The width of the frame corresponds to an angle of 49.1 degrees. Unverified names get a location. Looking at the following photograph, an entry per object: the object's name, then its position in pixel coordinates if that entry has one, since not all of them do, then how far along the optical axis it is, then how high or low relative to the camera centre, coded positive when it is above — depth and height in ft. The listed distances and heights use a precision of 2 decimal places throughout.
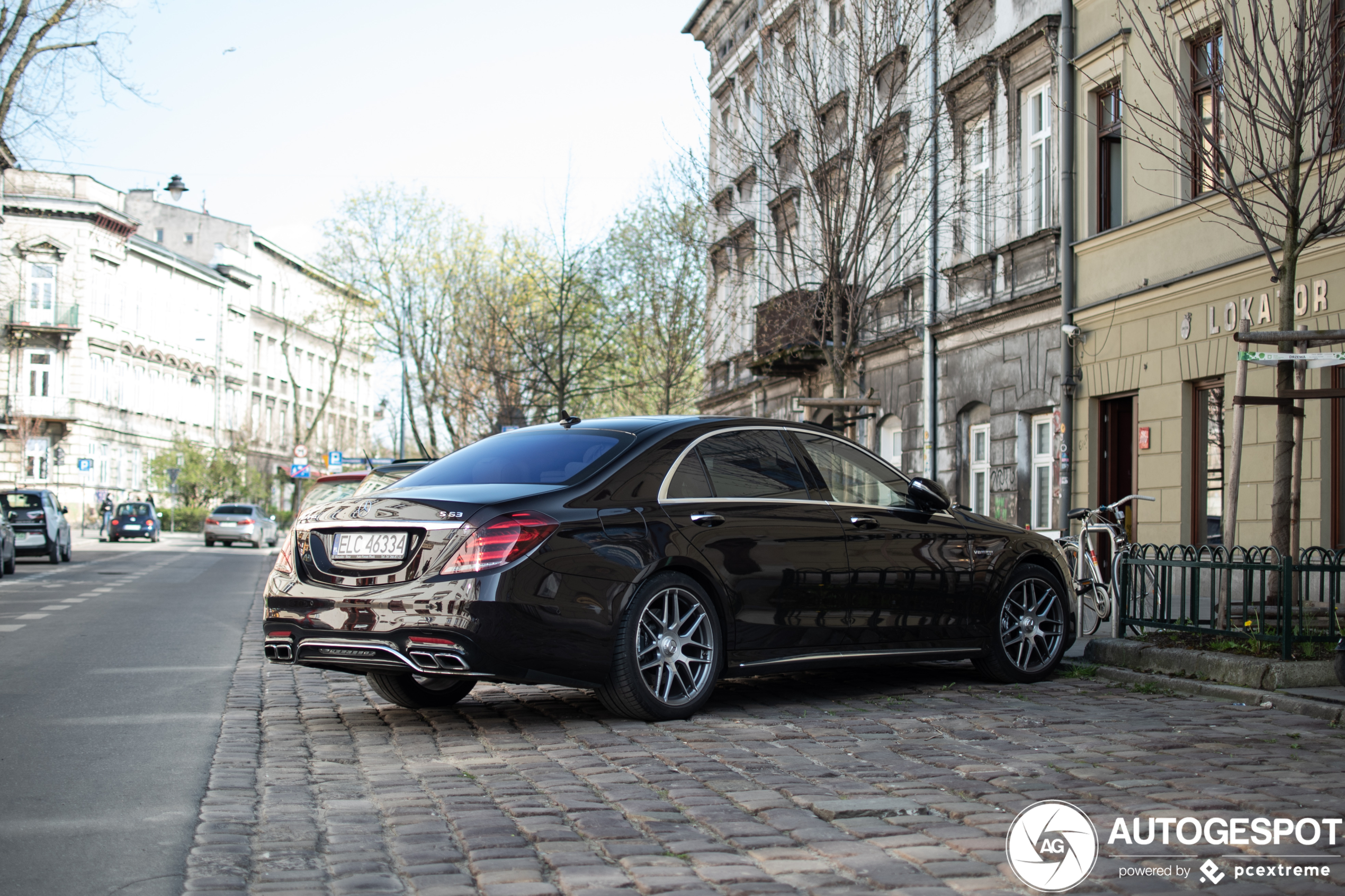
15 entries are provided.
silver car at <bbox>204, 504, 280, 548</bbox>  173.58 -0.09
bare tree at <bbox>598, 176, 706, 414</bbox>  108.68 +18.74
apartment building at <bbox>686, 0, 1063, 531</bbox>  63.57 +13.39
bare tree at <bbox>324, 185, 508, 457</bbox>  139.44 +25.11
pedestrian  176.86 +0.41
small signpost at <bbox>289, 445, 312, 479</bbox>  159.84 +6.63
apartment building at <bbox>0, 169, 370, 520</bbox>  212.43 +29.25
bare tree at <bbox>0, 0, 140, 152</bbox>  89.66 +29.67
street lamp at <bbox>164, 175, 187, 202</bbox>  300.40 +68.62
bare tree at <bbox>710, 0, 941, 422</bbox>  58.95 +16.69
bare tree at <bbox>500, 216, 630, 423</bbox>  114.83 +16.71
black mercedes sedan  22.66 -0.56
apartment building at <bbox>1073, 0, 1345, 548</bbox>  45.62 +8.22
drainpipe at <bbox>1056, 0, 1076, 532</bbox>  60.75 +12.94
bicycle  40.70 -0.66
